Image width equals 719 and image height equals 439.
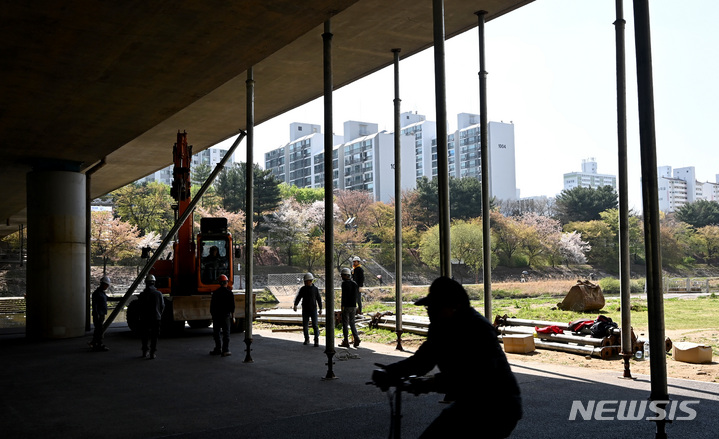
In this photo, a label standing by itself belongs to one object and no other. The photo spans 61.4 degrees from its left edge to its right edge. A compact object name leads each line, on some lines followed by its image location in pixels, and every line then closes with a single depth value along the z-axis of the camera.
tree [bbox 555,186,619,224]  63.69
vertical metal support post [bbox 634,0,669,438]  5.29
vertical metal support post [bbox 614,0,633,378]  9.46
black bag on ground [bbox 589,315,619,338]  11.80
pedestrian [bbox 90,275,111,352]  14.61
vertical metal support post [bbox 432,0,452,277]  7.65
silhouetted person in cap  3.11
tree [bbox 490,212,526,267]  56.91
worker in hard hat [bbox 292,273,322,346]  14.61
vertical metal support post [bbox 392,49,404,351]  12.42
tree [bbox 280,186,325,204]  72.21
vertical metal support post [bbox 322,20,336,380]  9.67
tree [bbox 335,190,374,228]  63.28
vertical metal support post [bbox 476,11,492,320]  10.18
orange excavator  16.78
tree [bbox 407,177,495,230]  57.88
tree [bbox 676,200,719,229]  61.89
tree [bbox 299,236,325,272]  55.00
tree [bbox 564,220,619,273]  58.38
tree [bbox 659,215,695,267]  56.34
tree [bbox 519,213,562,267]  56.84
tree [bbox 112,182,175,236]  58.62
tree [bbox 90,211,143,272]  53.06
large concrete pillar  17.11
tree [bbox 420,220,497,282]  51.41
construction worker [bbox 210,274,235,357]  13.16
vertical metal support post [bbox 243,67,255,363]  12.12
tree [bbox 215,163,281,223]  58.50
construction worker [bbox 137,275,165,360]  13.21
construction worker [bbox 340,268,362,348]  13.63
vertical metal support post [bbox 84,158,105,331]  18.95
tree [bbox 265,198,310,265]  57.88
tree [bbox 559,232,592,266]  58.09
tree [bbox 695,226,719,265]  57.31
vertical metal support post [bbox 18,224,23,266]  43.06
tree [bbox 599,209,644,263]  55.91
